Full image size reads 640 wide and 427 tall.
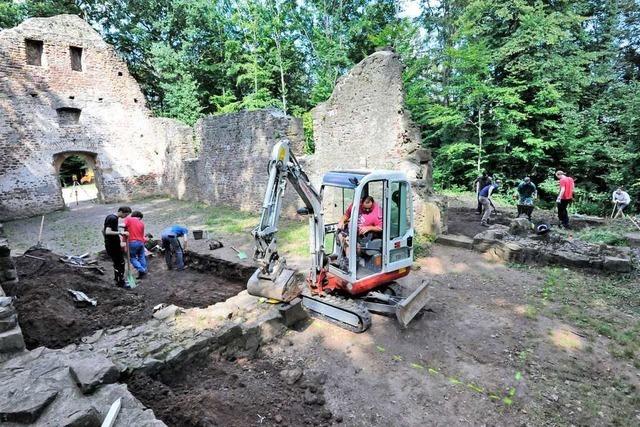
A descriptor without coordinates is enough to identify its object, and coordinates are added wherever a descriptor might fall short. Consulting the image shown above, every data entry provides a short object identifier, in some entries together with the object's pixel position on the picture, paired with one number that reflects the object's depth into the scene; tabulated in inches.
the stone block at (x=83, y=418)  90.5
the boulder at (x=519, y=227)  336.5
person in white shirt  421.4
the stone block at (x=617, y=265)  246.4
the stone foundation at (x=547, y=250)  257.3
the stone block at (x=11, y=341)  125.1
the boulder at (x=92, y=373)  108.2
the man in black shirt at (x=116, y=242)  250.8
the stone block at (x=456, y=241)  321.4
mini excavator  184.5
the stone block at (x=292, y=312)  187.6
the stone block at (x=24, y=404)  93.1
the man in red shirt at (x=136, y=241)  262.8
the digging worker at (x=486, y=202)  399.5
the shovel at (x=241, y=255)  305.6
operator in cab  190.1
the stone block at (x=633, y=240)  305.3
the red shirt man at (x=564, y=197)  361.7
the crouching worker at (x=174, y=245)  295.7
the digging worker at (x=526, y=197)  374.0
